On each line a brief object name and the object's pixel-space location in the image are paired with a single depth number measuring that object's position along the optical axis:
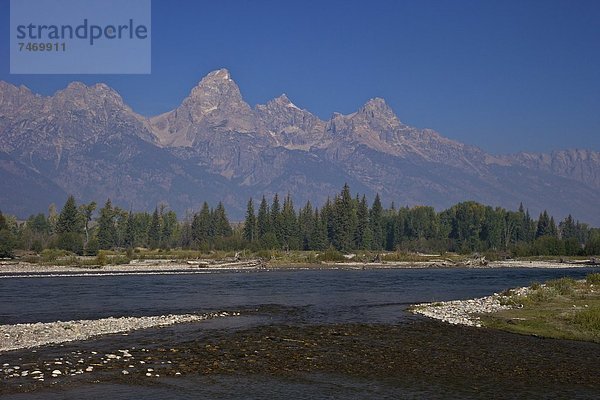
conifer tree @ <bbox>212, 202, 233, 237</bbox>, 173.75
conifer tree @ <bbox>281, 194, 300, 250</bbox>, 165.00
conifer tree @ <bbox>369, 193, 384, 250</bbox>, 182.62
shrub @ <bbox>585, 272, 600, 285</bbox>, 58.38
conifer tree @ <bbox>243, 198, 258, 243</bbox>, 166.25
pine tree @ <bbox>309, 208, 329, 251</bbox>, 163.12
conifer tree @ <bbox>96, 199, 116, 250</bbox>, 146.25
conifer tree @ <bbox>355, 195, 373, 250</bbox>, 169.62
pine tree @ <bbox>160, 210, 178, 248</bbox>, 185.55
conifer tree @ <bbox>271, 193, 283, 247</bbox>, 165.00
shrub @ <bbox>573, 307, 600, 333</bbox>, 32.78
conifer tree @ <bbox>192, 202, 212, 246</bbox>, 171.62
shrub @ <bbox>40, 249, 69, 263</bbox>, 105.75
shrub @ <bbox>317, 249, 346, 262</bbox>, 131.00
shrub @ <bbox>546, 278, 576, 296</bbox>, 50.50
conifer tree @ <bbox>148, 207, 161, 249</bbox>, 174.62
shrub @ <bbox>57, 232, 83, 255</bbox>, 126.25
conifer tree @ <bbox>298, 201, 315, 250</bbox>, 170.12
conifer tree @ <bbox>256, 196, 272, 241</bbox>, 164.75
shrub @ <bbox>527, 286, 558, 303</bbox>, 45.62
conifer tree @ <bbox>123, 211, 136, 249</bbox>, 164.75
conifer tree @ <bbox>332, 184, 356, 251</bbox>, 163.88
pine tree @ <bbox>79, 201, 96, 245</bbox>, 154.25
